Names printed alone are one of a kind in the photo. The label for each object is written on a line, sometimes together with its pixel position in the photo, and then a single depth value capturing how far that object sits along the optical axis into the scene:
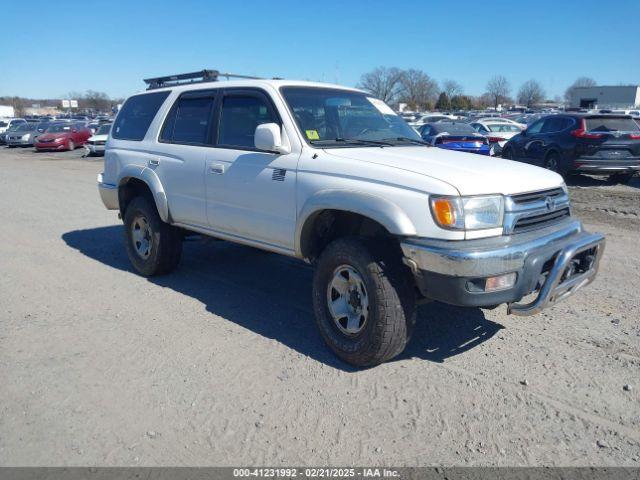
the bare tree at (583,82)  111.19
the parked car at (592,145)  11.98
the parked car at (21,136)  30.80
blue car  13.64
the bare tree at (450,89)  88.94
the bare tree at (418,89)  75.56
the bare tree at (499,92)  96.56
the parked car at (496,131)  17.75
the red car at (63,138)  27.28
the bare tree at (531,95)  92.88
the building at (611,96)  67.44
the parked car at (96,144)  23.66
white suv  3.33
